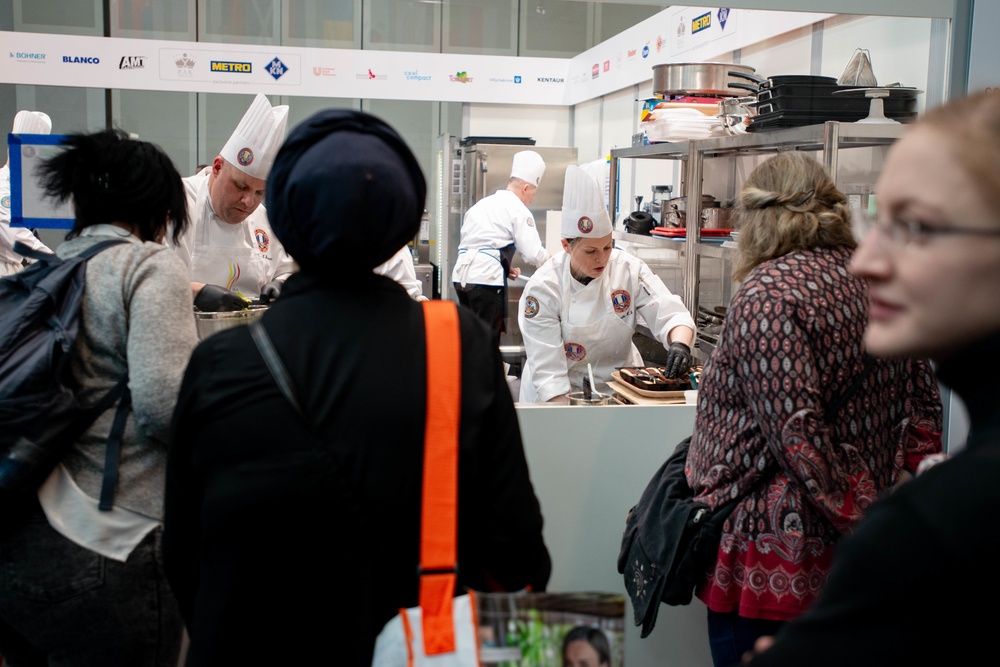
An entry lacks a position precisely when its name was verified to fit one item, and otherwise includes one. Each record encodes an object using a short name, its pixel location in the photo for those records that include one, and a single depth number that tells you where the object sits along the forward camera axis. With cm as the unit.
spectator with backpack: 153
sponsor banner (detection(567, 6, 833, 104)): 459
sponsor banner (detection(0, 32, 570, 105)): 588
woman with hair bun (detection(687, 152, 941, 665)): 166
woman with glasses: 60
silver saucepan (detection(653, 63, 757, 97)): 412
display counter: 251
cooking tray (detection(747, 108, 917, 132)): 287
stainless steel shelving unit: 273
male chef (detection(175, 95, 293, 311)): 276
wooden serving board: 260
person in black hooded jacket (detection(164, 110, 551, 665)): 112
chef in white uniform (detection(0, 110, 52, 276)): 460
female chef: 324
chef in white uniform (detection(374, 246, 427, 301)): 333
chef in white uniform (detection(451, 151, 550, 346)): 596
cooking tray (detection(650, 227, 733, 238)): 382
